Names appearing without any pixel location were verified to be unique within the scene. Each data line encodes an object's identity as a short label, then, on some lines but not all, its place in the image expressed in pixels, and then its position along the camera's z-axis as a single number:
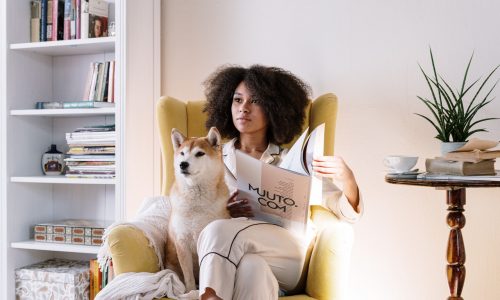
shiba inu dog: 1.76
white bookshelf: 2.67
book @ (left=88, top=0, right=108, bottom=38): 2.73
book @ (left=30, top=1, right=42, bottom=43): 2.85
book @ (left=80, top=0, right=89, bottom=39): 2.72
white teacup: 2.02
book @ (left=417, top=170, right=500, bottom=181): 1.86
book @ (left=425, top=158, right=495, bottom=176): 1.92
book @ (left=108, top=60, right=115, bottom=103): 2.71
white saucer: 2.01
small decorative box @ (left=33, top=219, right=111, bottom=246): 2.69
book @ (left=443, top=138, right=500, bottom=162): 1.92
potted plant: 2.09
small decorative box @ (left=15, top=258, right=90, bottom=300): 2.65
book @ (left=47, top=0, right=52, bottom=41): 2.83
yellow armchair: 1.70
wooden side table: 2.01
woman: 1.57
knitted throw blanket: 1.66
